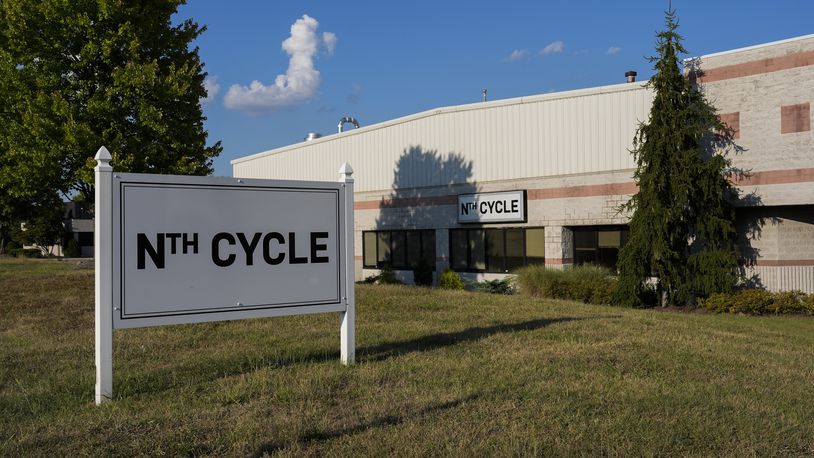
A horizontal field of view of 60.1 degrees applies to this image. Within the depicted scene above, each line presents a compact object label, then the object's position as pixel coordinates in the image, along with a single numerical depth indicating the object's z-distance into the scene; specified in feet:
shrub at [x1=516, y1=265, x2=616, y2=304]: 66.13
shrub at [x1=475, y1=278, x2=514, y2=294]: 78.33
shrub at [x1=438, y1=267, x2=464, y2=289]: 81.87
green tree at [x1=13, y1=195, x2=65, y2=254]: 184.03
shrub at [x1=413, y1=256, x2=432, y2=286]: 90.17
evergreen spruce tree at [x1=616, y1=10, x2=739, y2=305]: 61.31
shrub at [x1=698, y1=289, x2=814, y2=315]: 58.49
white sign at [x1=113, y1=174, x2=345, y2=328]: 22.71
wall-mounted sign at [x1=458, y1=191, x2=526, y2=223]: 80.89
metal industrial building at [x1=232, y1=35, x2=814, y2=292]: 62.28
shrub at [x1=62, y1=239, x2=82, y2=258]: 214.69
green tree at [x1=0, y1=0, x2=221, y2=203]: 66.49
